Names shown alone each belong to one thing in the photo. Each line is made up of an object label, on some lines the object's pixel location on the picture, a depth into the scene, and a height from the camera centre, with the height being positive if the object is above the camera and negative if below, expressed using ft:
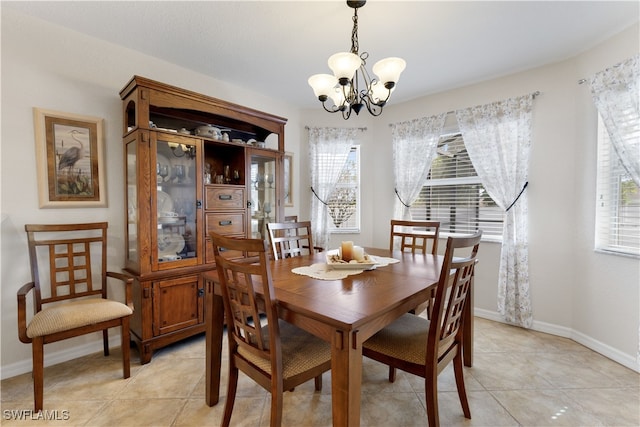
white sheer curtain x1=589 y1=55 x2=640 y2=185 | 6.46 +2.25
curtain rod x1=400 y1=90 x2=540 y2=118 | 8.61 +3.40
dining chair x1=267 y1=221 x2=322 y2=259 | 7.28 -0.94
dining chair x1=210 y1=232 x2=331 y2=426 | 3.81 -2.19
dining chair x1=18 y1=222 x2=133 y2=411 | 5.27 -1.97
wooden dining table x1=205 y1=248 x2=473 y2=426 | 3.36 -1.38
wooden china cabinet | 6.84 +0.29
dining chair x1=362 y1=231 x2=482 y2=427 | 4.15 -2.34
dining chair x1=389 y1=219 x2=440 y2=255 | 7.89 -0.91
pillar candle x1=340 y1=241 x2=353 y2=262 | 5.98 -1.00
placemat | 5.25 -1.34
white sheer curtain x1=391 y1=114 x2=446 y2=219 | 10.74 +2.01
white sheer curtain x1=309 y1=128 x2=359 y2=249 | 12.19 +1.86
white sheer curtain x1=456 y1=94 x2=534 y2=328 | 8.80 +0.70
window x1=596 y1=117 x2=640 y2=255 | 6.92 -0.08
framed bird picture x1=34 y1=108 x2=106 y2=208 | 6.57 +1.21
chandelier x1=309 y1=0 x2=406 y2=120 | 5.21 +2.57
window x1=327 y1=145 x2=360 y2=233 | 12.70 +0.28
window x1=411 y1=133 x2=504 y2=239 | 9.90 +0.24
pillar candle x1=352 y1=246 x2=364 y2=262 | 5.98 -1.07
